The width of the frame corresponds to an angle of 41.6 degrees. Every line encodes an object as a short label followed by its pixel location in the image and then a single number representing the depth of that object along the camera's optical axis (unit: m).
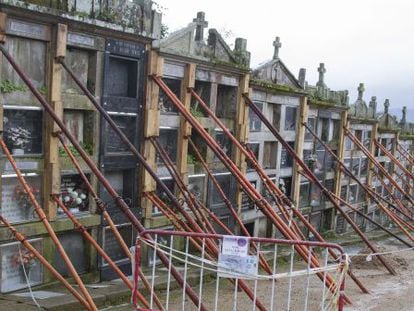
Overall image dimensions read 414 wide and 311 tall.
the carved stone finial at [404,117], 31.28
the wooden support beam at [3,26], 10.49
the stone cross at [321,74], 23.12
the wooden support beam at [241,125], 17.03
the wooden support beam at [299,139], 20.50
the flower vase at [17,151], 11.15
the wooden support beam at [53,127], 11.48
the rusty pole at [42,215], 9.31
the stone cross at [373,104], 26.53
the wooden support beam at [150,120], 13.70
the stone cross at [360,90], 25.57
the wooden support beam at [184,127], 14.80
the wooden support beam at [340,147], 23.64
